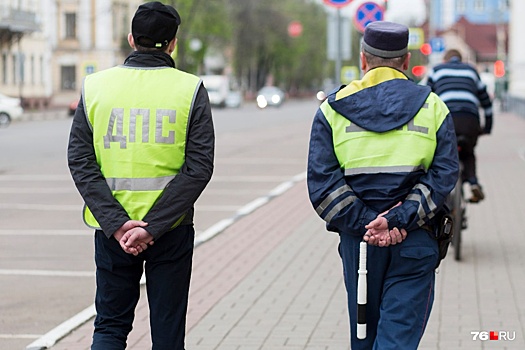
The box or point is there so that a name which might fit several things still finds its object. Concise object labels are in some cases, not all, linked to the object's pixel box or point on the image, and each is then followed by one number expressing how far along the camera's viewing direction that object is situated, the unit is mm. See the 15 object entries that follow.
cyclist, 10312
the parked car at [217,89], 80688
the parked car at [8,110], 48000
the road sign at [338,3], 17841
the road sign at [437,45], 47062
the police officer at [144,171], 4926
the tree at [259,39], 82188
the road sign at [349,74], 37638
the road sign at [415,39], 38628
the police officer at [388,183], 4789
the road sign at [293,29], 95688
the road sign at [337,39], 19469
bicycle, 10172
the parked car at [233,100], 85062
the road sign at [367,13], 20094
